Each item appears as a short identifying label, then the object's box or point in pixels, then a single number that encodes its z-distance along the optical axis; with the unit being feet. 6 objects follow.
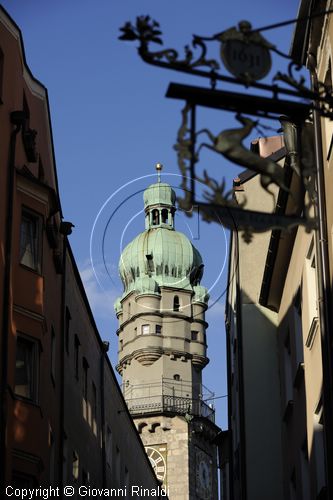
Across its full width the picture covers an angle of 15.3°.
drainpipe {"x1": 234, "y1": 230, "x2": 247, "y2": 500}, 105.91
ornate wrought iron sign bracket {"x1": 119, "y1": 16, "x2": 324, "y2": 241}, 34.32
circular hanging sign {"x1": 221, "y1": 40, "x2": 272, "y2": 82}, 34.37
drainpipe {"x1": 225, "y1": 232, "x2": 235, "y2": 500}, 129.22
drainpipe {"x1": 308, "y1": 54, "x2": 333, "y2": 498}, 67.21
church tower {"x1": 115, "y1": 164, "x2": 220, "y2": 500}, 354.74
